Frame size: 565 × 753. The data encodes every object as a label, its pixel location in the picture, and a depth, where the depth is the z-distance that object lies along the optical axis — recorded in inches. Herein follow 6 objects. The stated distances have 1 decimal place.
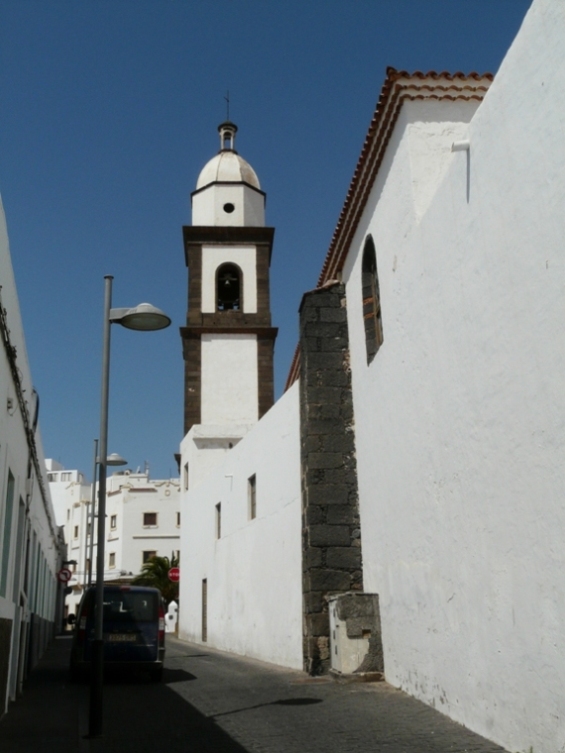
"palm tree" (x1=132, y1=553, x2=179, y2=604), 1512.1
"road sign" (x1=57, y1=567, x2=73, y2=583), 1094.9
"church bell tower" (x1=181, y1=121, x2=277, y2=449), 1107.9
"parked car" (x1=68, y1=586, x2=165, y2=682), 499.8
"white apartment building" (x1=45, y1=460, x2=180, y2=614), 1883.6
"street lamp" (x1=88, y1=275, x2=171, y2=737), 296.0
